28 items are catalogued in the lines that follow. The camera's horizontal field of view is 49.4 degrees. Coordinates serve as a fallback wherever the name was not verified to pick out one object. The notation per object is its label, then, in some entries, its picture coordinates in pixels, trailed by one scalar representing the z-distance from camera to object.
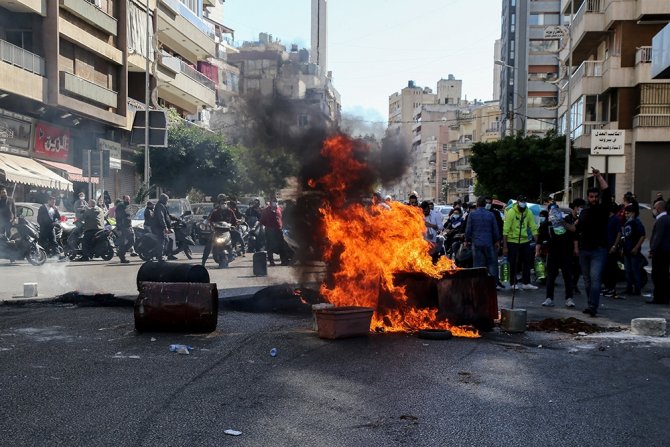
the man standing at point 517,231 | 14.13
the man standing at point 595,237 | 10.91
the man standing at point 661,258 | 12.89
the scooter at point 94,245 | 20.50
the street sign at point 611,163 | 25.19
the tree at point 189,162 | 39.59
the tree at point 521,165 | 45.19
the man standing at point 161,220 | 19.42
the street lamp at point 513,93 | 75.25
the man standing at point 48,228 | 19.30
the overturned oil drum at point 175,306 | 8.55
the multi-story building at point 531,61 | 78.34
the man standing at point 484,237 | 13.18
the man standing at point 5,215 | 18.80
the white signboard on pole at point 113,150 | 34.84
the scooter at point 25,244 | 18.38
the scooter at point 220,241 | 19.31
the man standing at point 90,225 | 20.09
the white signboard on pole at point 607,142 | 20.30
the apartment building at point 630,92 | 33.22
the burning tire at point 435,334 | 8.58
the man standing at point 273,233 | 19.70
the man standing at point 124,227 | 20.44
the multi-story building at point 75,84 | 27.02
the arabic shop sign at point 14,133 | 26.88
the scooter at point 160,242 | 20.09
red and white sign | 29.78
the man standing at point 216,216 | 19.12
